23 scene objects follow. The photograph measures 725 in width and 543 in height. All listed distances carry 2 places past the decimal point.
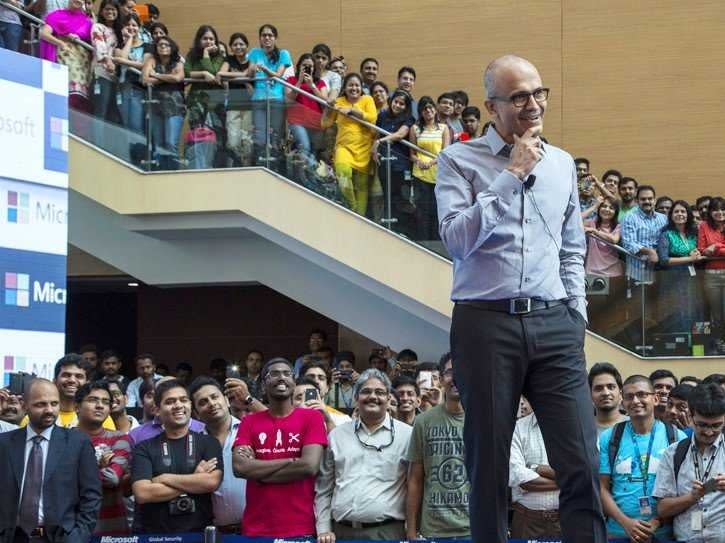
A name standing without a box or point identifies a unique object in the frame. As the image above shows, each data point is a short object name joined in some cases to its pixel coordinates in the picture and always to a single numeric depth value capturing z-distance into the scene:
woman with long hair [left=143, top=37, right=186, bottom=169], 11.33
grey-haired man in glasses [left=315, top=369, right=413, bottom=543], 6.33
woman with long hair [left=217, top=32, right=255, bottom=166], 11.18
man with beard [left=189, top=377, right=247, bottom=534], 6.60
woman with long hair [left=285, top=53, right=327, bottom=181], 11.16
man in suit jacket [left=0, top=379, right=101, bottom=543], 6.09
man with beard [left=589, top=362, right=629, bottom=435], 6.65
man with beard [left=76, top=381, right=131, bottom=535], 6.59
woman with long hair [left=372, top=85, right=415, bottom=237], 10.92
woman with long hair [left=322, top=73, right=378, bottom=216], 11.07
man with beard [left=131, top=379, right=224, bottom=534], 6.33
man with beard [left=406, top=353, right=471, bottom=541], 6.29
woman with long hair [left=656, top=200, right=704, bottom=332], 10.66
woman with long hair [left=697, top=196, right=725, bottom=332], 10.59
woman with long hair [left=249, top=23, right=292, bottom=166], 11.21
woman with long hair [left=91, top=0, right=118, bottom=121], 11.38
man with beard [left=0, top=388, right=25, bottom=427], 7.37
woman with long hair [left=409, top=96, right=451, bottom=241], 10.60
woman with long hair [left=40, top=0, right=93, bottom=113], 11.11
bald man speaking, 3.20
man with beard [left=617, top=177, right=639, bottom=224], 11.50
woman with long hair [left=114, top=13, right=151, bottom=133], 11.41
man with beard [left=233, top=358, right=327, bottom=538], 6.29
